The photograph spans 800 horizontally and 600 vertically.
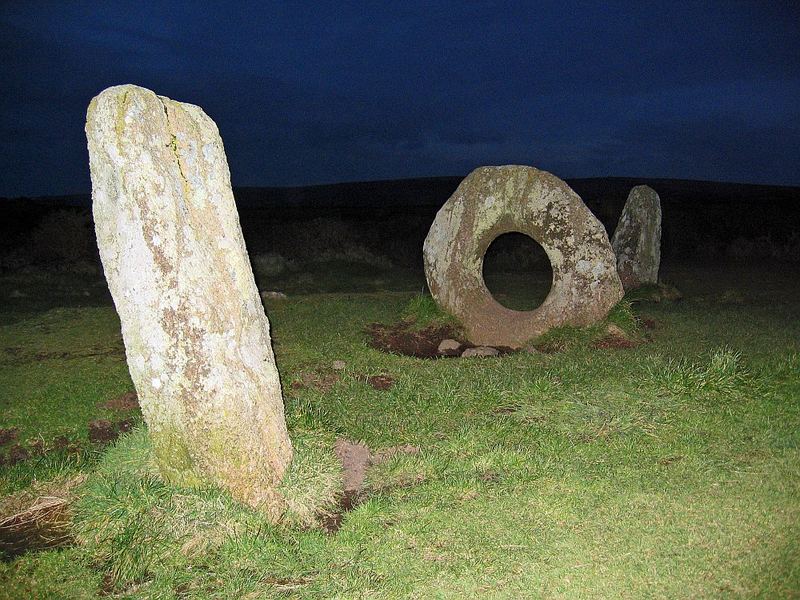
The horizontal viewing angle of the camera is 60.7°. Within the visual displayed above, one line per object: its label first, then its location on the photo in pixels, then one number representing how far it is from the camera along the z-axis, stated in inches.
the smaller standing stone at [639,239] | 520.7
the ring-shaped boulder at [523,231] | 371.6
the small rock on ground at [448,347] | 366.3
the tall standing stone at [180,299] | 170.2
